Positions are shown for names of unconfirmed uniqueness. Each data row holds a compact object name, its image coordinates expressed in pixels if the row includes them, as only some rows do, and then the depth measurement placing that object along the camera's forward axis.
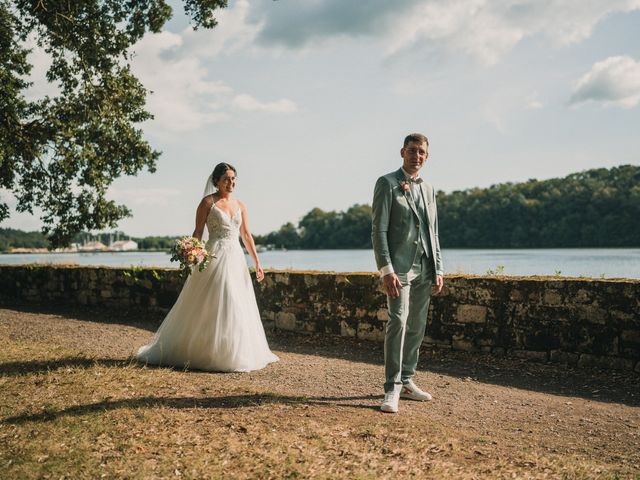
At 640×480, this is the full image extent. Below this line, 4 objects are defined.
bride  5.54
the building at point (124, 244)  86.22
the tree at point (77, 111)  10.12
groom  4.21
